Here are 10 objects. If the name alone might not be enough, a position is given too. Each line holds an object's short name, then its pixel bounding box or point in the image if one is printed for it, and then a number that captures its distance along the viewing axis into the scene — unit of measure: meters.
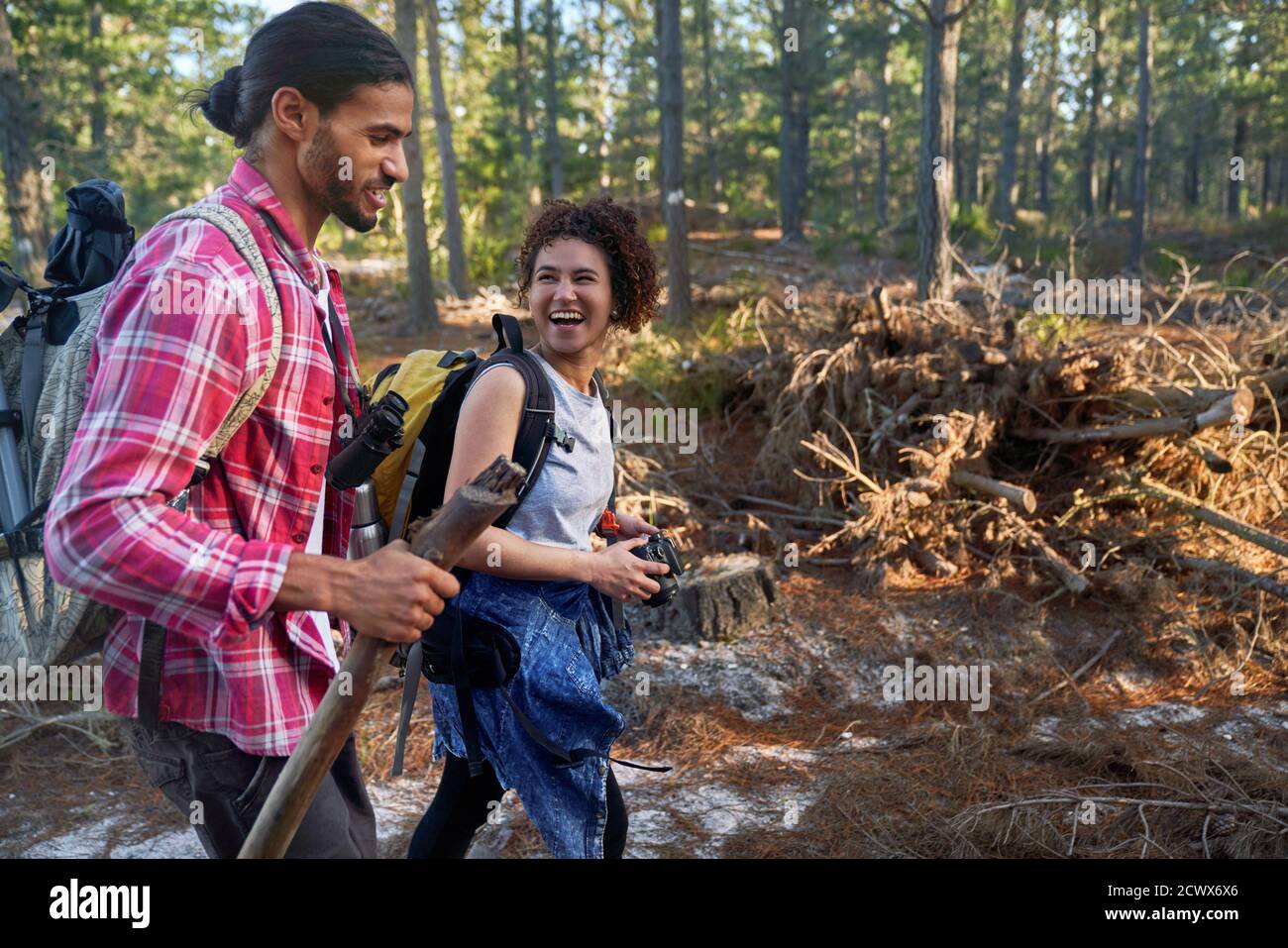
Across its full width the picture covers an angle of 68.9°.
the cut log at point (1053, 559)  5.43
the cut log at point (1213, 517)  5.03
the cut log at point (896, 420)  6.27
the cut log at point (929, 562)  5.86
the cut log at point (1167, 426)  5.39
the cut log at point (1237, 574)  4.99
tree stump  5.21
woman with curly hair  2.12
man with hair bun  1.30
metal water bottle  1.88
